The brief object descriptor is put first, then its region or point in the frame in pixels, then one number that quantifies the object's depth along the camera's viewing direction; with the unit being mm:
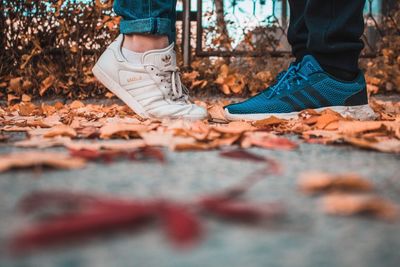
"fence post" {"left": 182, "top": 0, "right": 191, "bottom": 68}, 2973
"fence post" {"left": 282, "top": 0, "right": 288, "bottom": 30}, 3178
